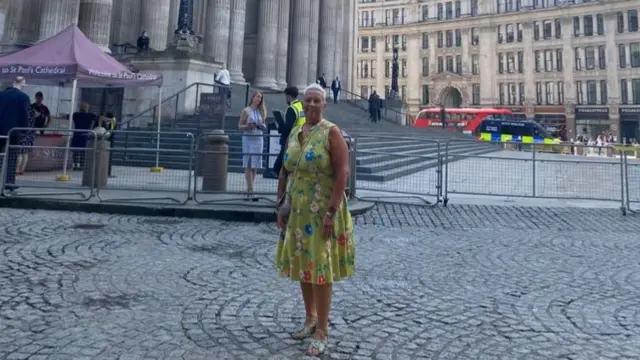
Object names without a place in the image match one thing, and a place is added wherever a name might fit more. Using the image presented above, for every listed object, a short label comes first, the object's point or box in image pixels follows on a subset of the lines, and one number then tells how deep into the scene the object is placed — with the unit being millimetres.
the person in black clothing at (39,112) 12141
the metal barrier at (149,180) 9328
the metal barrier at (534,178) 11688
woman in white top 9406
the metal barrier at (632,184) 10273
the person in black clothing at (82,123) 11898
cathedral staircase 13445
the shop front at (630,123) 54312
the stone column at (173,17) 25047
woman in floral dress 3090
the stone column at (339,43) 36000
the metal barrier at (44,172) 9094
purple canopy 10625
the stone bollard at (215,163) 9422
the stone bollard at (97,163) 9195
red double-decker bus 50156
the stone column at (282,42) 29922
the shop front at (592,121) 56500
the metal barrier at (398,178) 11078
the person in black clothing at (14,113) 9445
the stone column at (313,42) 32656
